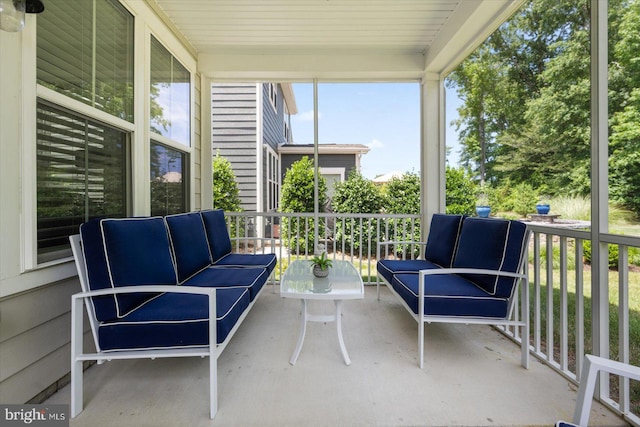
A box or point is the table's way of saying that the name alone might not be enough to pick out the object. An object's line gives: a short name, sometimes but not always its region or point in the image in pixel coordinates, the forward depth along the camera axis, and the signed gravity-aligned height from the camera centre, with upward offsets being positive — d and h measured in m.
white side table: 1.85 -0.55
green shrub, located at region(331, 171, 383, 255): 4.04 +0.15
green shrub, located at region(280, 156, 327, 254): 4.13 +0.22
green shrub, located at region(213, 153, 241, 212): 4.31 +0.38
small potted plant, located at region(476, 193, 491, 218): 2.74 +0.05
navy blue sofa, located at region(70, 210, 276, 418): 1.48 -0.56
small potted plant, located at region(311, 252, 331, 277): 2.22 -0.45
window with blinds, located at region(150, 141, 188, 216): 2.64 +0.32
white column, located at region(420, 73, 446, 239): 3.49 +0.86
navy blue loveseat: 1.92 -0.56
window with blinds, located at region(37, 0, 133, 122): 1.61 +1.06
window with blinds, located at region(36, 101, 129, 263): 1.58 +0.24
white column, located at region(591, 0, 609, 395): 1.58 +0.22
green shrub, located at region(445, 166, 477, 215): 3.04 +0.22
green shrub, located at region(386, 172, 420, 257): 3.95 +0.24
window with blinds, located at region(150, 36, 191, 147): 2.63 +1.21
